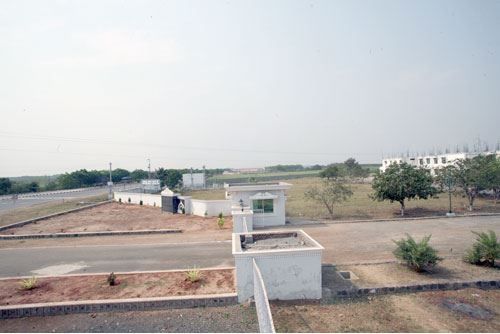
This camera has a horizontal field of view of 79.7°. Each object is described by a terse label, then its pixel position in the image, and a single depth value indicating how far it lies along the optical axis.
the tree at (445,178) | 23.38
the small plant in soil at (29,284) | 10.13
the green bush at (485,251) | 10.82
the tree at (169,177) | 54.56
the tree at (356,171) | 61.12
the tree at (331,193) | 21.52
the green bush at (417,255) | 10.45
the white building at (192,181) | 57.47
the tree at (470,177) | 22.53
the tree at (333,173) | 56.75
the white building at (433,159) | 53.70
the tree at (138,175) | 79.72
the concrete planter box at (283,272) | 9.03
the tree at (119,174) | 74.27
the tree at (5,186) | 51.31
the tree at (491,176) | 22.66
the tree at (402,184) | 20.31
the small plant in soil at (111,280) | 10.18
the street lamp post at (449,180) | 21.02
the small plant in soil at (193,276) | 10.17
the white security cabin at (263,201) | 19.78
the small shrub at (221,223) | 19.27
